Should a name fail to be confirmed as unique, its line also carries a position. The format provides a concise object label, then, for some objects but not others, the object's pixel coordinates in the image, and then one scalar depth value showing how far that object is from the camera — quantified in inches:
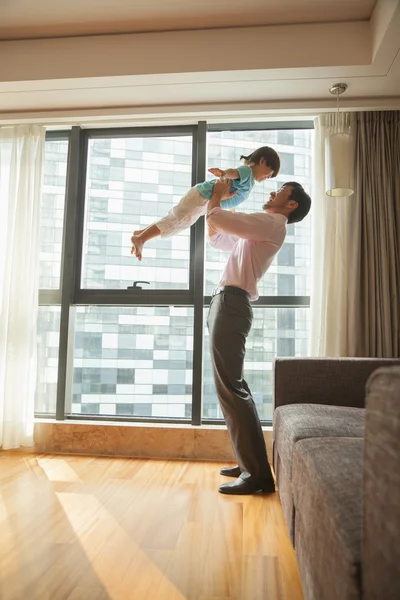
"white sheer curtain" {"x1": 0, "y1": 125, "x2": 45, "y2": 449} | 112.5
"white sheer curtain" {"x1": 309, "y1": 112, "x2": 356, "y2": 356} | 106.6
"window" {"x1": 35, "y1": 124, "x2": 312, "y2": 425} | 118.2
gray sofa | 21.3
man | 82.9
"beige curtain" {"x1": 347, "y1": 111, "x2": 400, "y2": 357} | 105.3
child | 89.1
